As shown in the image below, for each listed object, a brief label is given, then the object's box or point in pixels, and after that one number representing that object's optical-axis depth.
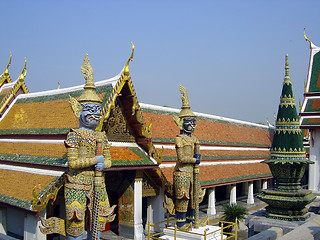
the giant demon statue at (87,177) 8.15
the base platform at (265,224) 11.15
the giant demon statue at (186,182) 10.62
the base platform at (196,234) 10.25
